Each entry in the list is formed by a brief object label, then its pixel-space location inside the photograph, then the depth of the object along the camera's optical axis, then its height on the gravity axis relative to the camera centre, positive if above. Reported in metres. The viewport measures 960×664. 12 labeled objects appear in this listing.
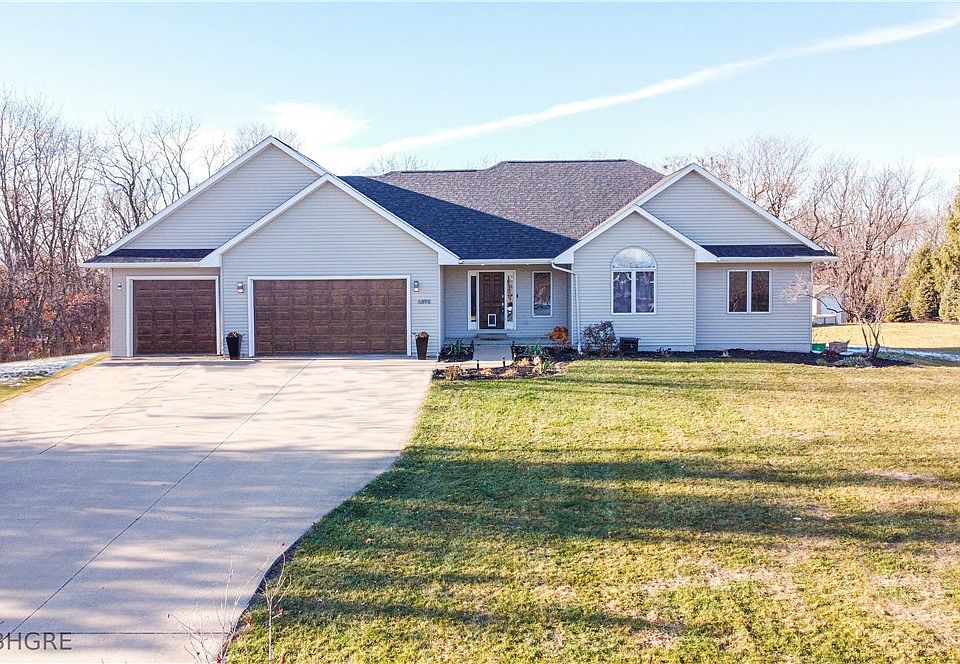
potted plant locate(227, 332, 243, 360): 18.38 -0.59
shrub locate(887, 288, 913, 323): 35.28 +0.35
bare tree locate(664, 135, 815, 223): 44.16 +9.41
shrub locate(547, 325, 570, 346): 20.20 -0.51
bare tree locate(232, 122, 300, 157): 44.66 +11.33
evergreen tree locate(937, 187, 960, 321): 30.06 +2.03
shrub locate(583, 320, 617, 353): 19.19 -0.50
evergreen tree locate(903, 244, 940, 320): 33.62 +1.44
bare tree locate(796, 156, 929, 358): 43.81 +6.93
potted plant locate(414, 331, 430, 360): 18.25 -0.58
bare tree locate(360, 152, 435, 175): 48.38 +10.74
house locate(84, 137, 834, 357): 19.03 +1.47
